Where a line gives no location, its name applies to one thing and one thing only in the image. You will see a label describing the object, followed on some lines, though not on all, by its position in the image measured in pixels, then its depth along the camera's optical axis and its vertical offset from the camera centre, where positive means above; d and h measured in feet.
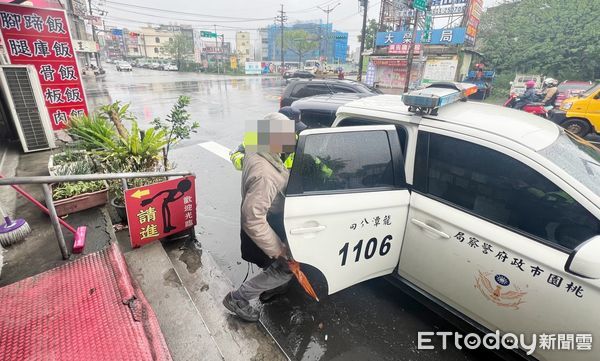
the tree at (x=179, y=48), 177.68 +7.85
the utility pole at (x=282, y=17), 160.97 +23.92
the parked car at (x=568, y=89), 36.58 -2.33
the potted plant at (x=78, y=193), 12.18 -5.25
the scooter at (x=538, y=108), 29.30 -3.61
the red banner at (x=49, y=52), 18.57 +0.44
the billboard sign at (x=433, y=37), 61.67 +6.21
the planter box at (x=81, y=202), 12.07 -5.56
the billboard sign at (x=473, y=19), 64.59 +10.31
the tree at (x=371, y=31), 114.93 +12.65
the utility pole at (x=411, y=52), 39.02 +2.05
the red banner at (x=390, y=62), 70.55 +1.02
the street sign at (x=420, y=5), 32.89 +6.50
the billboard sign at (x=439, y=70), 63.46 -0.42
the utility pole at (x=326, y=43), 211.70 +15.92
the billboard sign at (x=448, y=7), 64.68 +12.53
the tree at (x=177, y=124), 13.27 -2.61
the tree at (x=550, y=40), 65.10 +6.58
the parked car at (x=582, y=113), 26.11 -3.60
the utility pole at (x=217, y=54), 166.97 +5.95
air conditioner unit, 17.46 -2.68
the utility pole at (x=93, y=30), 128.67 +13.69
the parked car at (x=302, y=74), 61.82 -2.00
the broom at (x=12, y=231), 9.81 -5.38
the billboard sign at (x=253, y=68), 162.30 -2.22
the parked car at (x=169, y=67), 177.06 -2.84
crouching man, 6.75 -2.47
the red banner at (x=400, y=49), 67.60 +3.85
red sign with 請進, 9.28 -4.59
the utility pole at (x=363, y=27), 65.39 +8.59
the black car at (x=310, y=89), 28.43 -2.16
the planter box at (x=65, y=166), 13.18 -4.49
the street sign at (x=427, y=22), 42.53 +6.08
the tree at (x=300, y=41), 185.57 +13.90
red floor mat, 4.71 -4.30
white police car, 5.73 -3.01
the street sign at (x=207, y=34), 156.15 +14.03
